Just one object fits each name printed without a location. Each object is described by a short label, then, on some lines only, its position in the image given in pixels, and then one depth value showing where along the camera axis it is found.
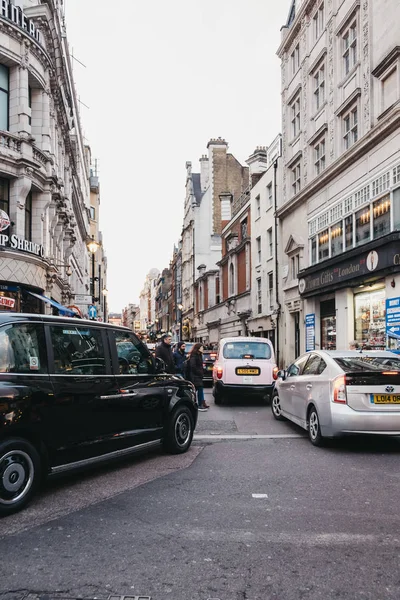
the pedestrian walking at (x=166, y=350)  13.88
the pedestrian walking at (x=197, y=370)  13.02
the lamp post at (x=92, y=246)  23.80
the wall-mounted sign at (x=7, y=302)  18.15
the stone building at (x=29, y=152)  19.02
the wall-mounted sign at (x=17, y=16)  19.28
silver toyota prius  7.54
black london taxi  4.98
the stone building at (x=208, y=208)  58.81
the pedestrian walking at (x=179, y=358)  15.66
